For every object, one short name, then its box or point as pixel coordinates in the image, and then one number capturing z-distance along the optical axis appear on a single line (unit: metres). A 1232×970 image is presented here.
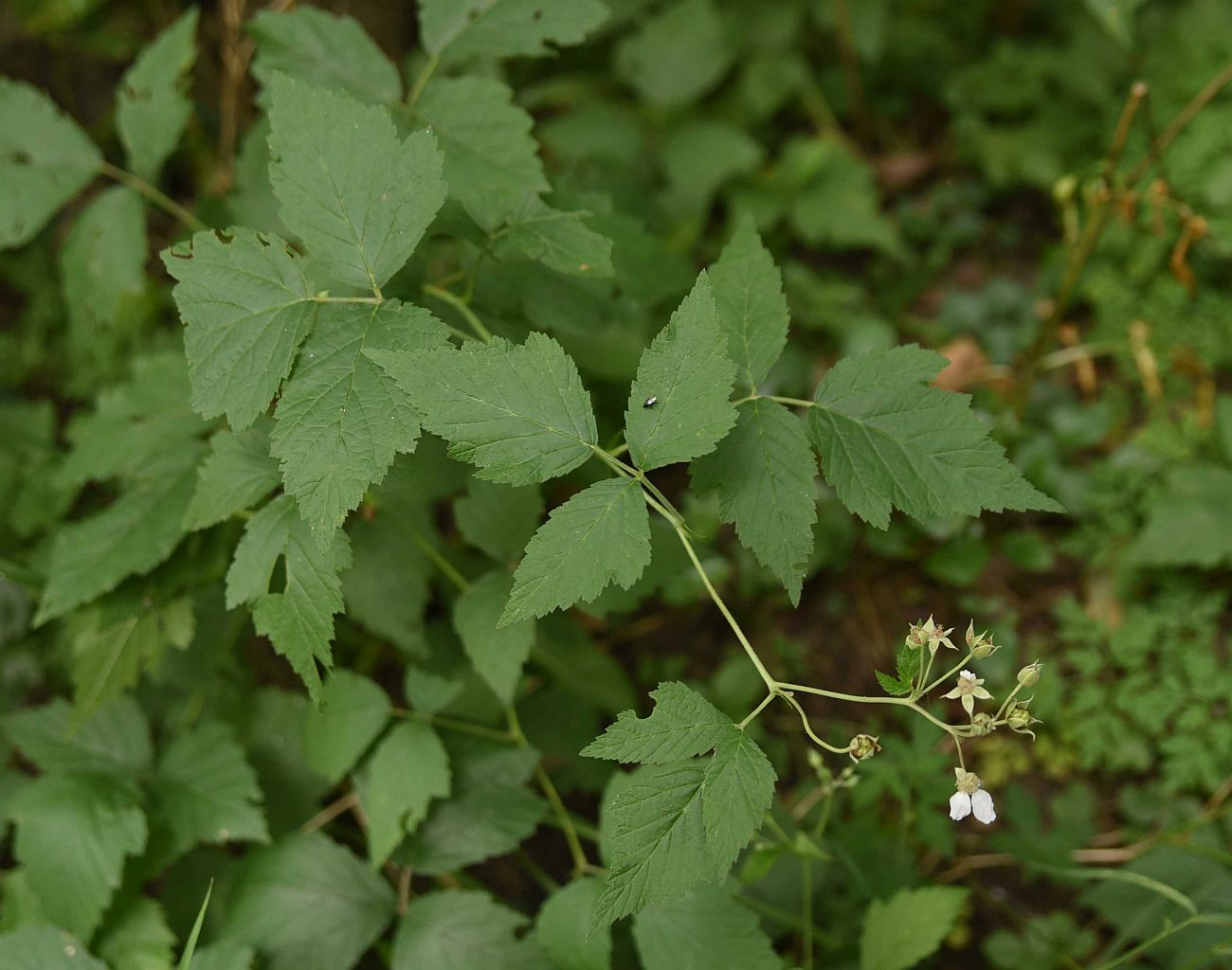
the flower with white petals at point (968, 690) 0.64
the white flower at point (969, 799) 0.63
